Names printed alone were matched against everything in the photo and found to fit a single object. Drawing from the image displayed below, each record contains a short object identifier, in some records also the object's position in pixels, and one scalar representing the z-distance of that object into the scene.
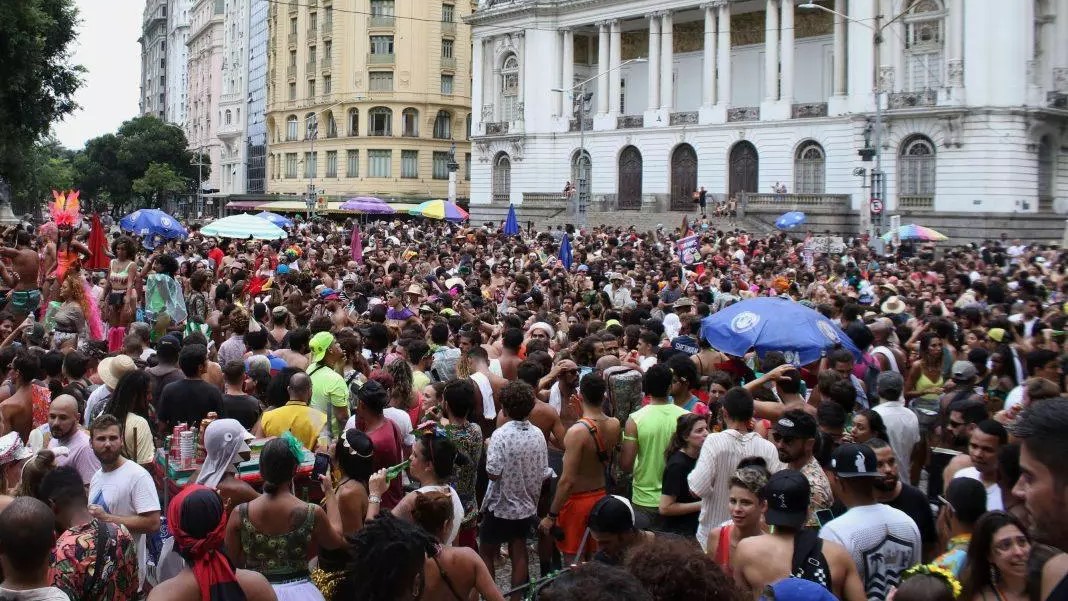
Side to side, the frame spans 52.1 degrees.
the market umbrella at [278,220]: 29.45
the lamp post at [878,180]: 32.02
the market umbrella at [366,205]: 51.53
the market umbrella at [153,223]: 26.56
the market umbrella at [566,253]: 23.95
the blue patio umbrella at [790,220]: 41.28
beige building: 77.19
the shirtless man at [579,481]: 7.66
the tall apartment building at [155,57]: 142.75
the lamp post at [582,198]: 39.62
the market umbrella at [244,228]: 23.48
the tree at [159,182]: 93.94
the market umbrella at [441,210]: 36.88
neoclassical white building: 43.25
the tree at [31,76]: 31.05
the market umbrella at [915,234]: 33.62
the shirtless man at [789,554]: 5.19
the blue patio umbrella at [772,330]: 10.45
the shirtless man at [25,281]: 14.36
